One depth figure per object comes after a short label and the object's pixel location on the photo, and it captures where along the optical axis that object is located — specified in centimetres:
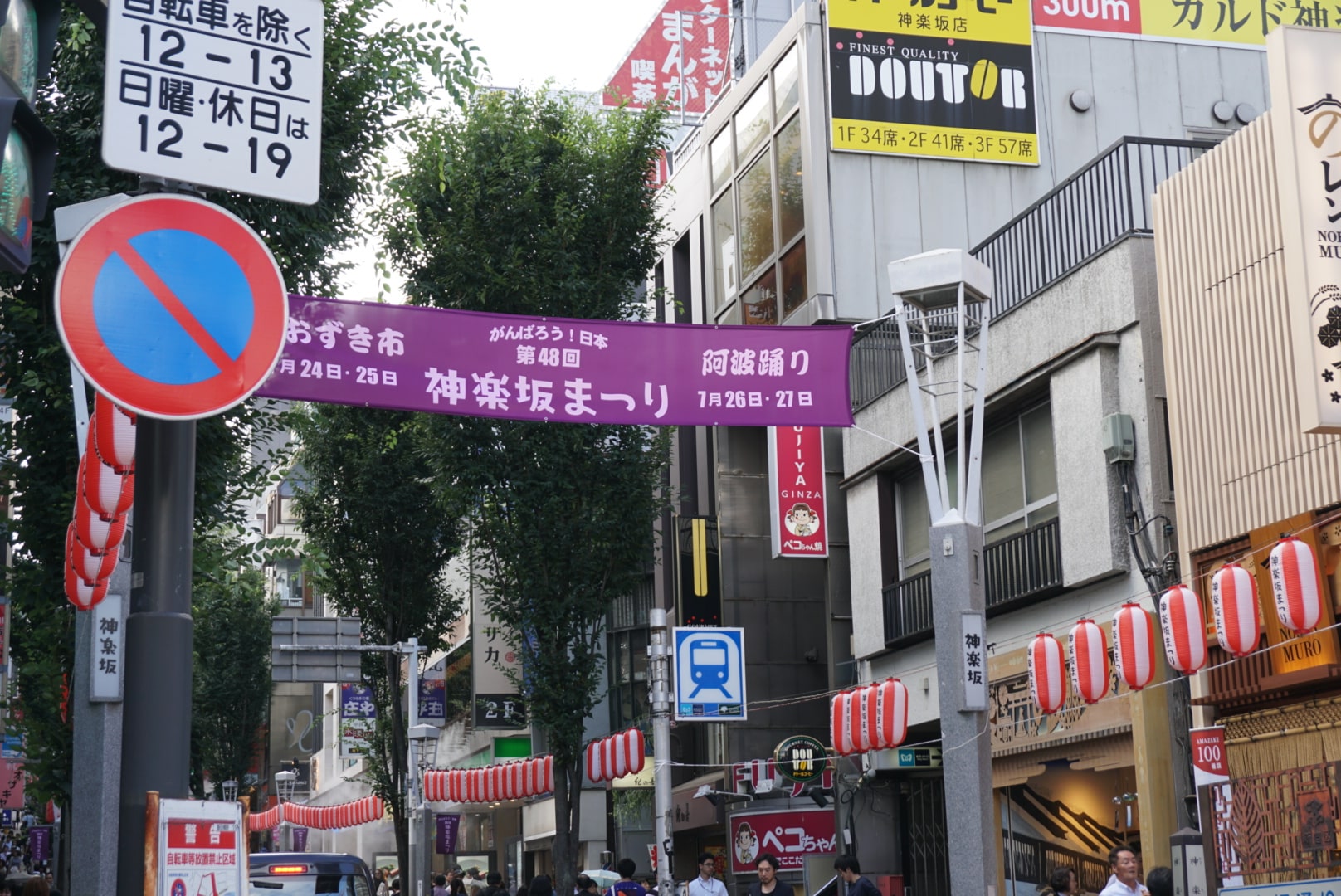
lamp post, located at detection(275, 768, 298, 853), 6361
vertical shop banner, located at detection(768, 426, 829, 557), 2619
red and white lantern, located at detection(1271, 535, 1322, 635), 1348
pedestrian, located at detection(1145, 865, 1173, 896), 1145
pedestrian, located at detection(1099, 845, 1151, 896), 1155
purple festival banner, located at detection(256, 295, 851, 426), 1212
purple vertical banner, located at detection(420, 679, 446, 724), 4138
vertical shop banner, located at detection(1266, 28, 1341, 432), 1227
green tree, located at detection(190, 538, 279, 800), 5162
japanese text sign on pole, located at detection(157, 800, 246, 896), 437
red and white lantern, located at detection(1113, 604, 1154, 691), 1526
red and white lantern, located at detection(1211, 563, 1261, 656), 1395
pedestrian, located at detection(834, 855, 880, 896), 1545
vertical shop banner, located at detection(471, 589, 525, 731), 3975
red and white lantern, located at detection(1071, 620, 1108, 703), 1596
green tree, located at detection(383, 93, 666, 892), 2583
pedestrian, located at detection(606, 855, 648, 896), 1727
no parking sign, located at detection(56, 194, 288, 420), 446
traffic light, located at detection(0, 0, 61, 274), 478
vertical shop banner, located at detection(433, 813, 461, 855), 3678
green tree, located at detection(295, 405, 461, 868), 3325
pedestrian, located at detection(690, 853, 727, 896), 1673
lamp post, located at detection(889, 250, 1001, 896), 1355
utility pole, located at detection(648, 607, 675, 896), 1780
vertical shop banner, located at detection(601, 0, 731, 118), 4250
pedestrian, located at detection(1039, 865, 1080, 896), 1365
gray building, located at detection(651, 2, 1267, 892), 1859
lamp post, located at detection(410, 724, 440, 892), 2850
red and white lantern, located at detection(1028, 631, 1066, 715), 1664
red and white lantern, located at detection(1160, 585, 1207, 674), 1441
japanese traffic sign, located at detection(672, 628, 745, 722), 1784
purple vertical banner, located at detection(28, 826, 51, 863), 5056
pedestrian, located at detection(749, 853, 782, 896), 1543
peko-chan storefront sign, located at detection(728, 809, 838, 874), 2533
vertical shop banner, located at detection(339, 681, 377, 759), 3947
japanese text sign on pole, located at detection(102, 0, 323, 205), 487
